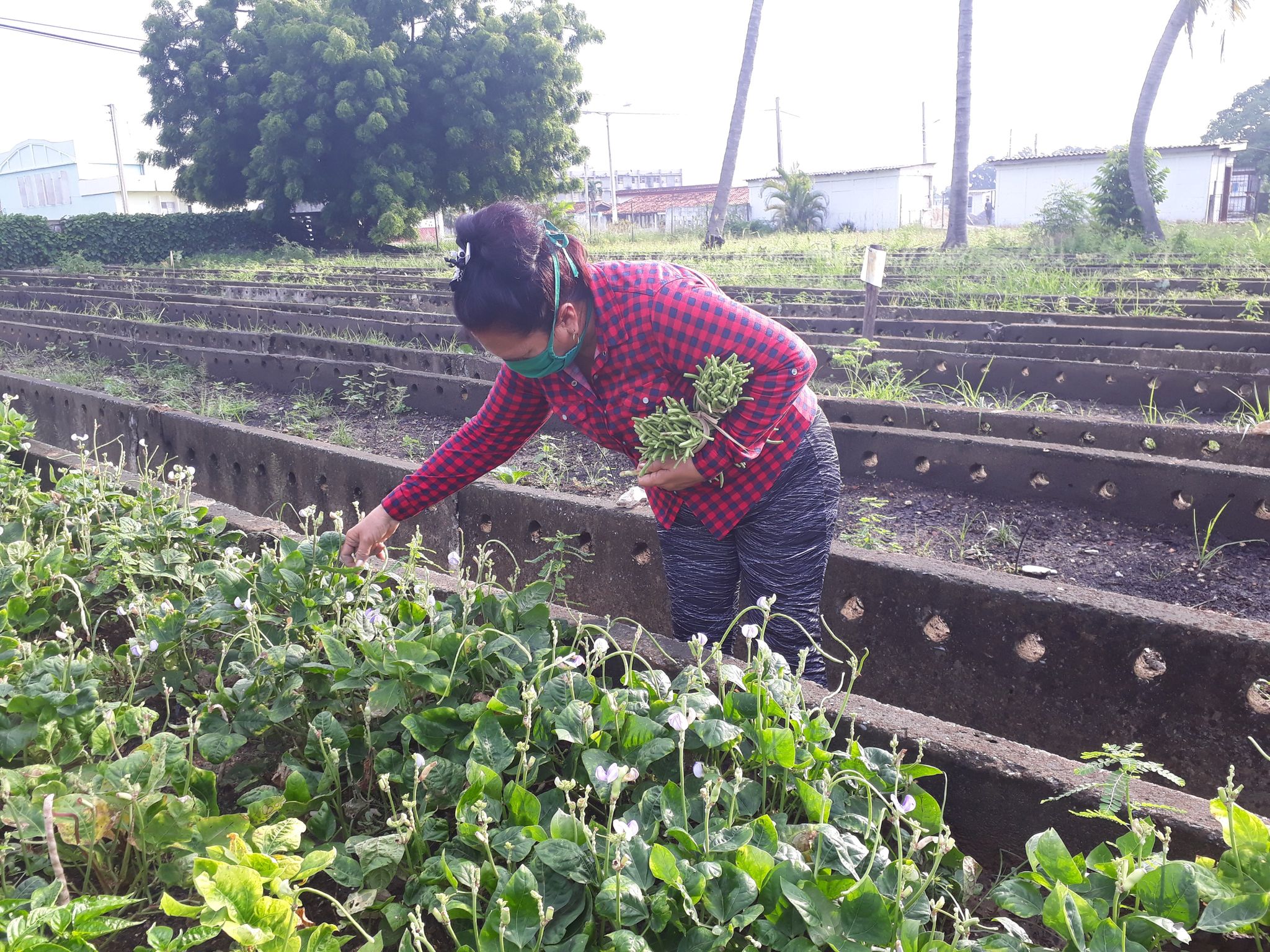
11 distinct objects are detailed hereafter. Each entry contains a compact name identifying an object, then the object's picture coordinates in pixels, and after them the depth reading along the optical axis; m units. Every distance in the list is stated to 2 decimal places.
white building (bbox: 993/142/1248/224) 33.28
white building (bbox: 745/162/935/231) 41.38
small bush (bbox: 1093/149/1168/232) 20.12
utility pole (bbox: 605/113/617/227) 43.88
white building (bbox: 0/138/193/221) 53.22
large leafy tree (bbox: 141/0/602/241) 28.05
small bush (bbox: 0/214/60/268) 27.17
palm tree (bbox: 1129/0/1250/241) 17.97
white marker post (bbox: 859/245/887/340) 5.91
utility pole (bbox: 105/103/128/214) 45.09
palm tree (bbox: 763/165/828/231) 35.22
